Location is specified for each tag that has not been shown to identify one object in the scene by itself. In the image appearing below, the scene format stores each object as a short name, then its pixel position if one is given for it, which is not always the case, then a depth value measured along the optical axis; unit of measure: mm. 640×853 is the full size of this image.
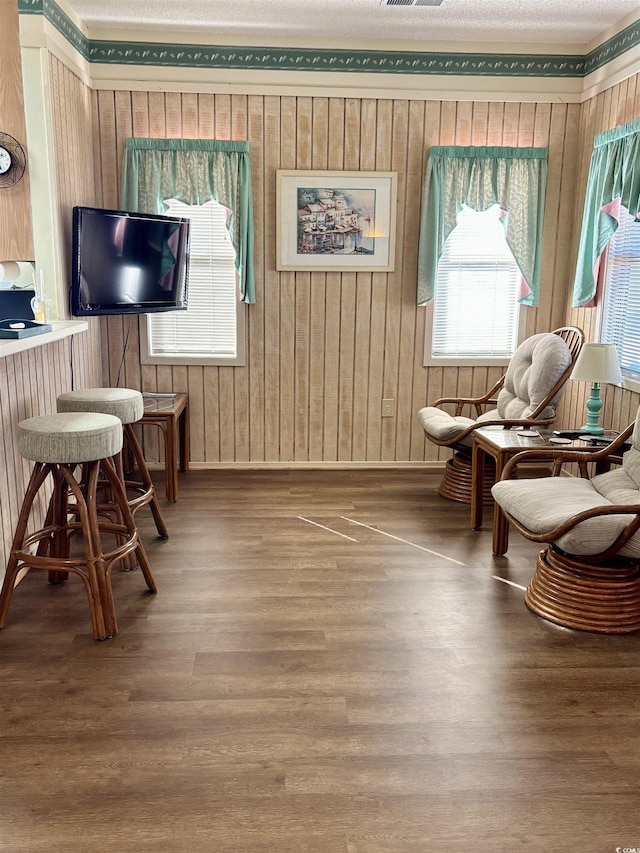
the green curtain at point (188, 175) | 4750
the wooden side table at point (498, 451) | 3643
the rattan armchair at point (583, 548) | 2816
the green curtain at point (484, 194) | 4875
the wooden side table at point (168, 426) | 4395
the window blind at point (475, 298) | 5074
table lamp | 3721
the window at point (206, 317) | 4984
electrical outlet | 5234
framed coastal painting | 4887
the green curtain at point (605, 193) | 4023
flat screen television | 4070
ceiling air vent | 4039
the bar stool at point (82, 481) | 2748
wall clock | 3631
